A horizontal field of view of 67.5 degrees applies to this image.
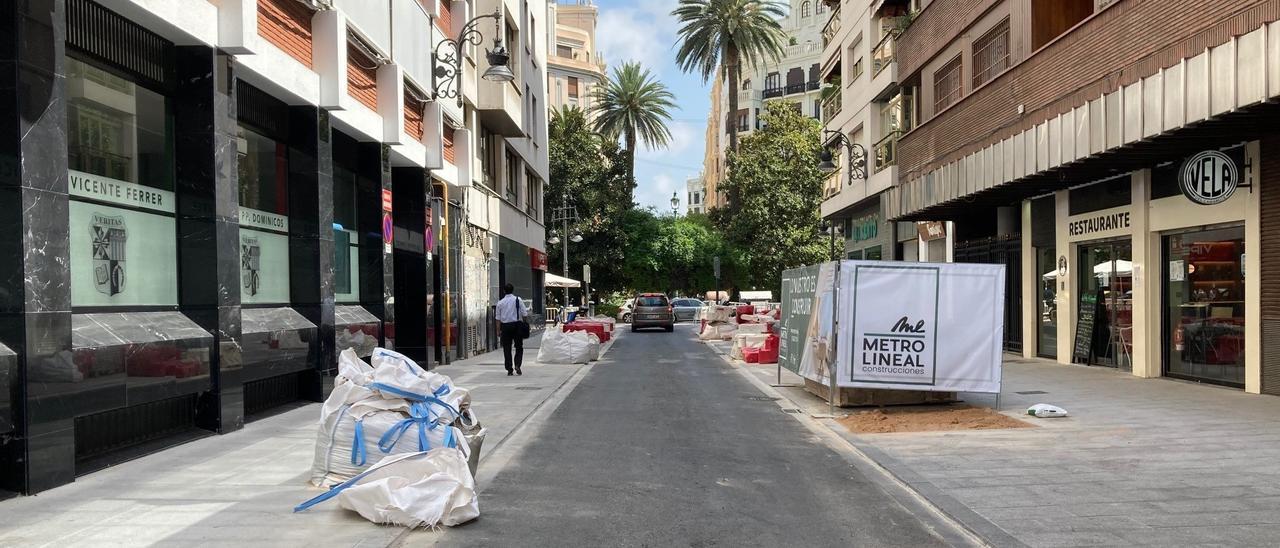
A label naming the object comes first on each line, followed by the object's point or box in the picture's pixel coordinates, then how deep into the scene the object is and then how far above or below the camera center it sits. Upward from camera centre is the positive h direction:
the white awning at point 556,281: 49.31 -0.76
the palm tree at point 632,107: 59.06 +9.90
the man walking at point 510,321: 19.45 -1.11
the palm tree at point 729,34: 50.84 +12.39
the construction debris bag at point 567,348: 22.98 -1.97
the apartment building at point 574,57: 92.81 +21.80
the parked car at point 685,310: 56.00 -2.62
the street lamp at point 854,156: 32.79 +3.79
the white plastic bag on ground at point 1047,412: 11.89 -1.88
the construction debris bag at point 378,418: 7.08 -1.13
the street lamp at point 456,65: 18.63 +4.41
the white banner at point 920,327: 12.54 -0.85
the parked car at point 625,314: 58.15 -2.97
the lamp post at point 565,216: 54.75 +2.95
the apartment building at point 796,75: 85.75 +17.57
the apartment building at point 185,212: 7.50 +0.66
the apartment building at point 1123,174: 13.56 +1.64
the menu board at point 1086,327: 19.80 -1.38
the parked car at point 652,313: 42.72 -2.11
